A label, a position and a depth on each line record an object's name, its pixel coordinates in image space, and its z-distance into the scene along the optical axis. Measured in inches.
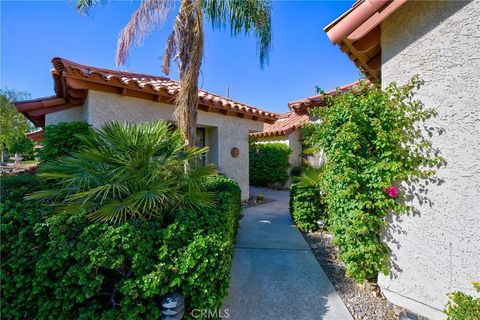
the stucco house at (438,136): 125.5
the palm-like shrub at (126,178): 136.7
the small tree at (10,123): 869.7
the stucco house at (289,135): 631.2
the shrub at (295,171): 643.5
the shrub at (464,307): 108.2
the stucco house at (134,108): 239.0
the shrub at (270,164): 615.8
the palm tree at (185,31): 221.0
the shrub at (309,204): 285.6
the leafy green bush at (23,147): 1454.4
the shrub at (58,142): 212.4
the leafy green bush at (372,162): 141.9
